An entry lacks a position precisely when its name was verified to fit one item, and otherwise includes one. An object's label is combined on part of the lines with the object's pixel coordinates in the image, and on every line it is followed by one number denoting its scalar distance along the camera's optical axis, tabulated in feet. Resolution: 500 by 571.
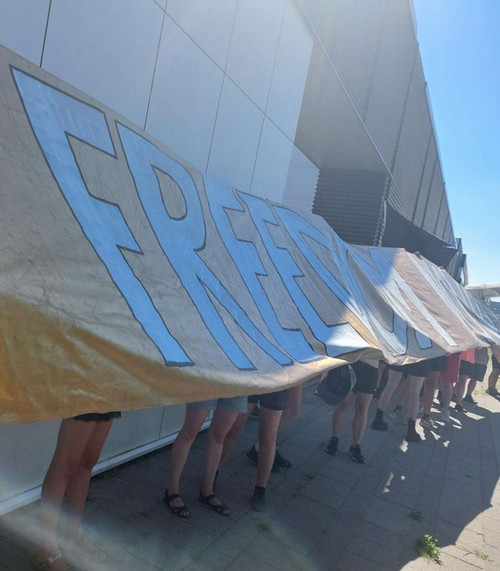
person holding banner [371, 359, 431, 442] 21.24
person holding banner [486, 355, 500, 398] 37.42
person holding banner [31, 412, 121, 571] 8.33
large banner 5.40
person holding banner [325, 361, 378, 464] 17.25
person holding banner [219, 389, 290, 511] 12.61
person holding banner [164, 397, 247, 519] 11.57
